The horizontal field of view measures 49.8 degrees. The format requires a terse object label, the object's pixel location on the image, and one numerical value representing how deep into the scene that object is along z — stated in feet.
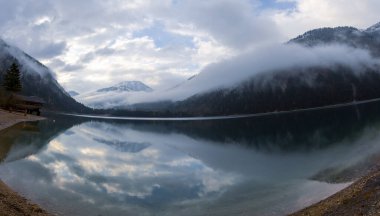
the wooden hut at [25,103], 496.64
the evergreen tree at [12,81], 501.15
